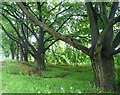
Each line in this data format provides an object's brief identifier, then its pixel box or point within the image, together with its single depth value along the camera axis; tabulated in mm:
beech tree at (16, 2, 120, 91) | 5729
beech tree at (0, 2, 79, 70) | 10614
